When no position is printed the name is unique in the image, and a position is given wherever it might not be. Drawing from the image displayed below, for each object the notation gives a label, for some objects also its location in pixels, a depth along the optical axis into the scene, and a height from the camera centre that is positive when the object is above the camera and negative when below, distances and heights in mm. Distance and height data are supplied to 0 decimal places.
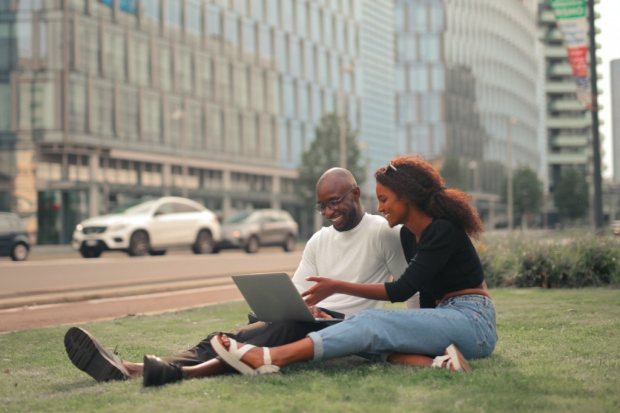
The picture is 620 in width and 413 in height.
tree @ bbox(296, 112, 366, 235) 50312 +3688
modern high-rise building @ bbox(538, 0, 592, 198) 110625 +13465
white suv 22297 -403
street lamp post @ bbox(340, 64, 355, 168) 39156 +4091
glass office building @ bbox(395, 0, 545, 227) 83000 +13289
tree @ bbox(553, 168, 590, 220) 81312 +1668
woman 4172 -488
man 4348 -326
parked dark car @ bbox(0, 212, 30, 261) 22797 -583
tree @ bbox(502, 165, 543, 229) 77750 +1750
